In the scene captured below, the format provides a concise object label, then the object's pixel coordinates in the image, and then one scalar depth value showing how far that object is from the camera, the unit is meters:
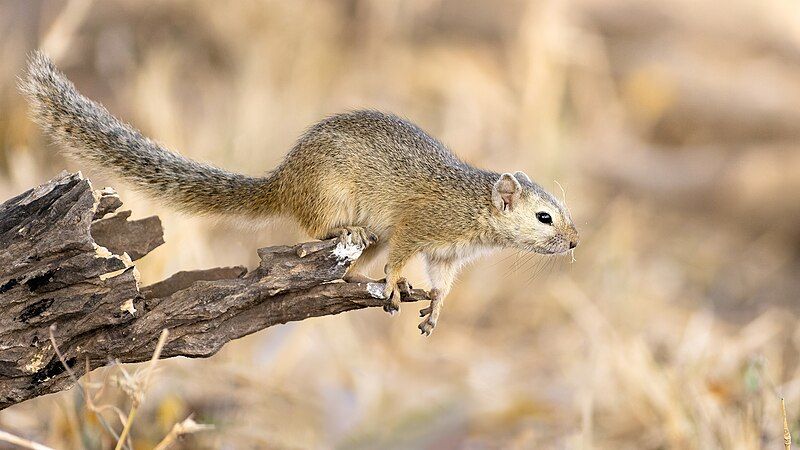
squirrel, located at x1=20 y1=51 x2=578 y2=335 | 6.90
